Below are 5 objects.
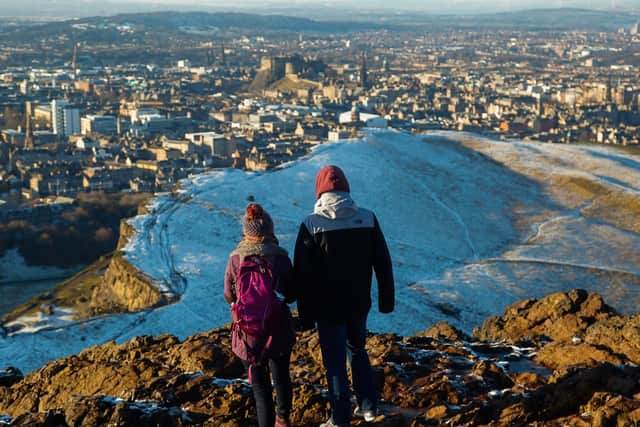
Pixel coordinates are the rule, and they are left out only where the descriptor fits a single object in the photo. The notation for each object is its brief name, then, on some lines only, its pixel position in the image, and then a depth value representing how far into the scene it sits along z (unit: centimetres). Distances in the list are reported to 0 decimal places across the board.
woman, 651
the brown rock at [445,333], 1129
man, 664
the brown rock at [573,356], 881
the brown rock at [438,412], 706
